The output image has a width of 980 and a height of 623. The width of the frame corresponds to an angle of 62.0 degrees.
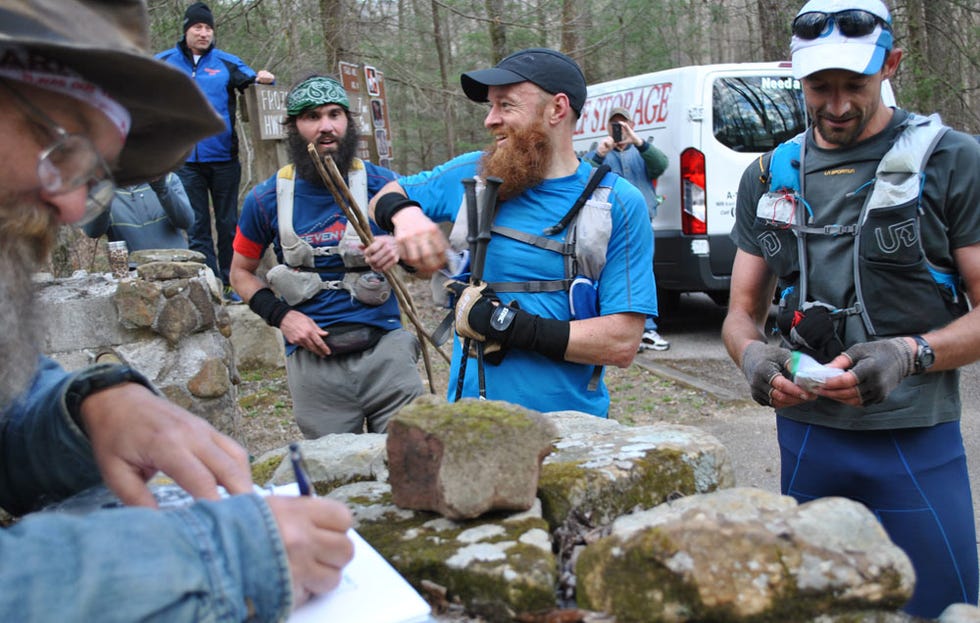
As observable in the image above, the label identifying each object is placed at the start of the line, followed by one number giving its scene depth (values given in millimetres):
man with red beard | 2908
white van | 7738
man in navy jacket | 6863
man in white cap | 2330
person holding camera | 7652
